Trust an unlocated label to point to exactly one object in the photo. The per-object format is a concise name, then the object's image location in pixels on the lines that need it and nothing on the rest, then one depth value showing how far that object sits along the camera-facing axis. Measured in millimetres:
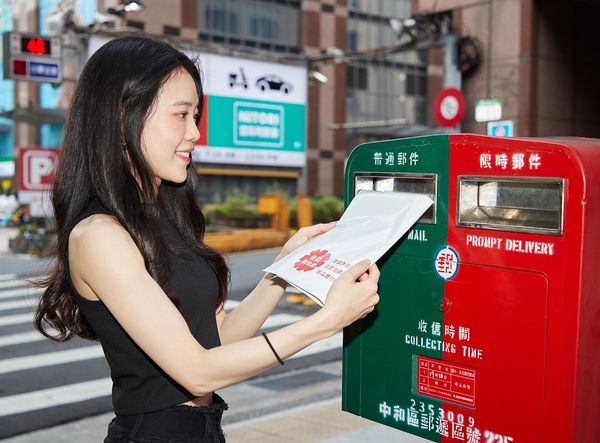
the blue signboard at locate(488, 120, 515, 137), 10977
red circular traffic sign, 12875
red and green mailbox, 2166
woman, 2002
